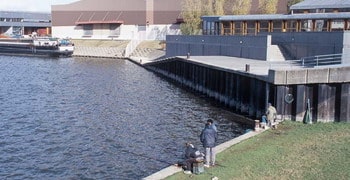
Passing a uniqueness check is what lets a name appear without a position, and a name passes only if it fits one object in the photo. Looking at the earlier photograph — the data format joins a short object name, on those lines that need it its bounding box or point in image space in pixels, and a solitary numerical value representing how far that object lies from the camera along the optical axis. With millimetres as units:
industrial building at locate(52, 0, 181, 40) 116375
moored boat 109438
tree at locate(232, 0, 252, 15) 91250
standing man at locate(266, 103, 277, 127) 26953
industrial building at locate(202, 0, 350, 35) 49750
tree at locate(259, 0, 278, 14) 88000
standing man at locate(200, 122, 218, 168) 19734
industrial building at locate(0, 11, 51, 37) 170250
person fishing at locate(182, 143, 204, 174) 18969
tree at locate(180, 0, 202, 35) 98500
